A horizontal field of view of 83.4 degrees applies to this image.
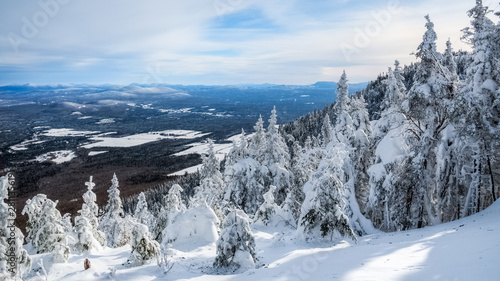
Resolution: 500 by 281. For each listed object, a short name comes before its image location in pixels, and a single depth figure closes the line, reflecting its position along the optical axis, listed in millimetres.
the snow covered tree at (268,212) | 17297
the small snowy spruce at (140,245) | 9961
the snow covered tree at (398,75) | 33678
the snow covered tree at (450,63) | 18359
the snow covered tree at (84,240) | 12298
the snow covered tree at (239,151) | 23797
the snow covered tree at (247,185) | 22078
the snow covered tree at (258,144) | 23344
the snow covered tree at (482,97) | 12336
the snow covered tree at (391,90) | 26672
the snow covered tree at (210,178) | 23294
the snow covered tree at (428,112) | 13891
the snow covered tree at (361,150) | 19531
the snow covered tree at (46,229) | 9859
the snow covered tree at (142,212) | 31383
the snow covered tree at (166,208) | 19958
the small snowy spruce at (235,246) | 10008
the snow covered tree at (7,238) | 7418
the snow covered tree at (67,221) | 23703
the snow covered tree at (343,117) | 19188
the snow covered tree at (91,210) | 22889
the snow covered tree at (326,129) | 27250
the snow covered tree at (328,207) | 12750
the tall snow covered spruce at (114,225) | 30562
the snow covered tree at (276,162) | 22625
